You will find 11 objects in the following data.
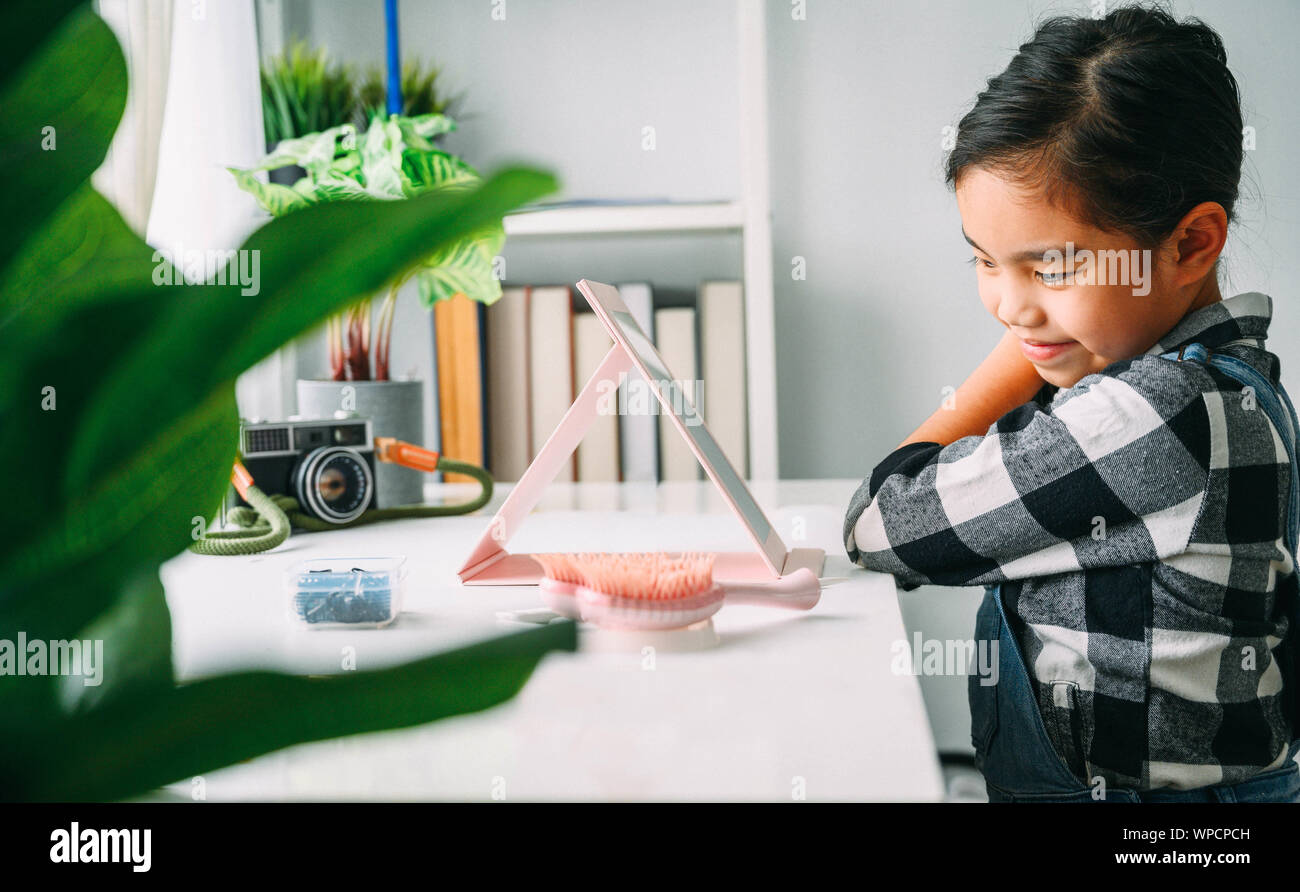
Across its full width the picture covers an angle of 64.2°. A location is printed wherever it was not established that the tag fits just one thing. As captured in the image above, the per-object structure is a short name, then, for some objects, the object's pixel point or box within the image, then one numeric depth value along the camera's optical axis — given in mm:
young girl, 666
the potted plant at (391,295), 1051
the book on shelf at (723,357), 1354
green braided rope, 860
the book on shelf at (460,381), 1357
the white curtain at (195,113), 1211
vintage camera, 945
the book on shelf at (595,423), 1361
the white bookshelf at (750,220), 1284
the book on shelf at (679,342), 1347
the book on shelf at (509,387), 1369
